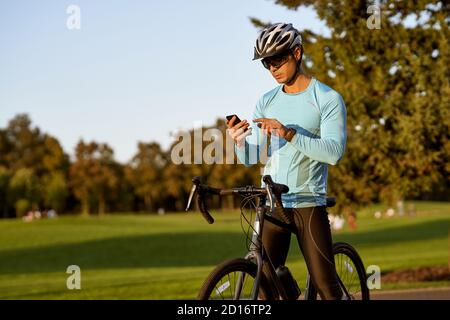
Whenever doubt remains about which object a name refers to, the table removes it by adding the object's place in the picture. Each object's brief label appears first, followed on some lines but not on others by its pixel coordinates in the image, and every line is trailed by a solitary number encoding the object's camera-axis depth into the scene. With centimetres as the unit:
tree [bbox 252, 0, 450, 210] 1366
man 446
